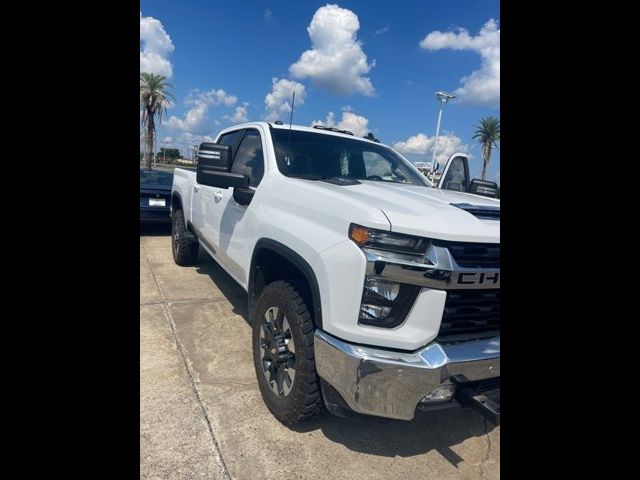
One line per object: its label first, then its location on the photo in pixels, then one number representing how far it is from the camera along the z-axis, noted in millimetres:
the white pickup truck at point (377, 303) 1833
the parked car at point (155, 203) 8008
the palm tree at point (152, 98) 29459
